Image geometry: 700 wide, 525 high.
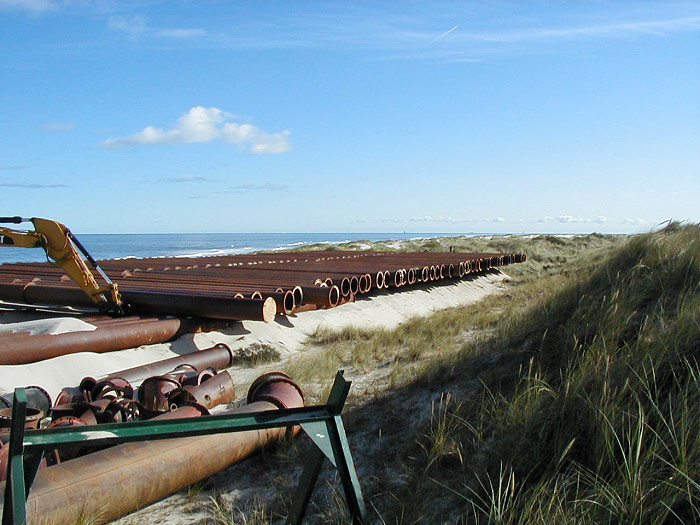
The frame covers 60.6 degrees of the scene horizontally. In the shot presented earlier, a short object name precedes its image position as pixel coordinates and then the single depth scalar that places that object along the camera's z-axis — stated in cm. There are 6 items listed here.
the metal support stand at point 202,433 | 256
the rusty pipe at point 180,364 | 749
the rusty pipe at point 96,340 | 813
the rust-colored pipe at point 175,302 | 1048
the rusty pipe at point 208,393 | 604
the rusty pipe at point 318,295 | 1209
